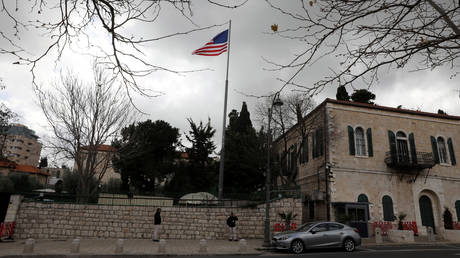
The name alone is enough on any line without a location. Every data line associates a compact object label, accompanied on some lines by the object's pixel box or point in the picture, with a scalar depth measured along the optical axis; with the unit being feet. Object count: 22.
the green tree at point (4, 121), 79.77
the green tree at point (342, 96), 89.62
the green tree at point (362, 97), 92.43
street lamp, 42.29
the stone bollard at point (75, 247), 33.31
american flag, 50.19
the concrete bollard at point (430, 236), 55.54
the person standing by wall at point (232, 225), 47.59
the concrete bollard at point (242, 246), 37.22
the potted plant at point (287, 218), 51.32
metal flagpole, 53.26
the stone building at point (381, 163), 66.64
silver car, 38.17
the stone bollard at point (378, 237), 50.55
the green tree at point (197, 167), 99.45
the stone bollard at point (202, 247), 36.55
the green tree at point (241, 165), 90.48
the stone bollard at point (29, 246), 32.85
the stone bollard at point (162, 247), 35.14
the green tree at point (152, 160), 101.50
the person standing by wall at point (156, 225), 45.38
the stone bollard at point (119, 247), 34.47
